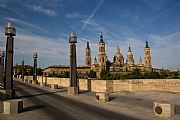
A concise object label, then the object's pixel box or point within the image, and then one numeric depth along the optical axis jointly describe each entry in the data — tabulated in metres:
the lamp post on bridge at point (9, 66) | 12.37
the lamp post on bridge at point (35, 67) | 29.61
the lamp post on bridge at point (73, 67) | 14.98
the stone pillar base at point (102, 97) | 11.21
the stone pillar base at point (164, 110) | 7.21
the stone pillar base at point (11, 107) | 7.84
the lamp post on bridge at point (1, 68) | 23.32
